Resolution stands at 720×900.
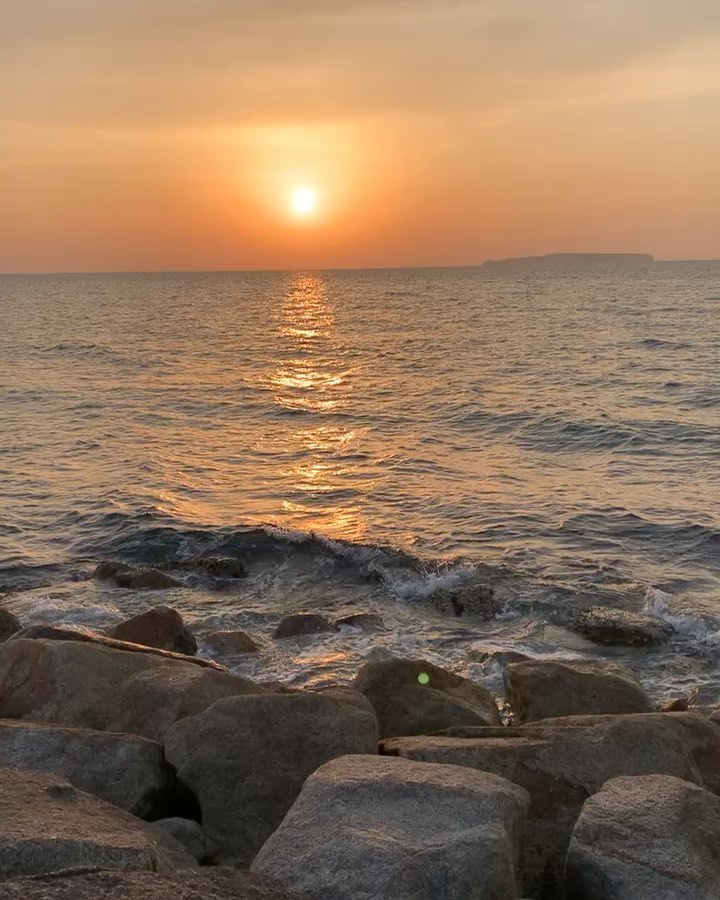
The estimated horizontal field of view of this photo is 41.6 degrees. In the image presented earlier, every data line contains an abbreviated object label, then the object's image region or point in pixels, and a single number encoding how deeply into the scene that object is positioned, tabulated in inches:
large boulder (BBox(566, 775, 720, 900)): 180.2
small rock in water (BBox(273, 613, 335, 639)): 527.2
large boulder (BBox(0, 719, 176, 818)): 241.1
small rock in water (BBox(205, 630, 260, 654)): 498.9
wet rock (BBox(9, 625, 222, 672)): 364.5
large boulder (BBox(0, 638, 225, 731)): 308.0
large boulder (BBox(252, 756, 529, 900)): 168.4
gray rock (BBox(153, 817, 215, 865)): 229.3
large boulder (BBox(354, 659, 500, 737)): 323.3
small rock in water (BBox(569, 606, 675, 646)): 511.5
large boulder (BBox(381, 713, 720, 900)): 230.1
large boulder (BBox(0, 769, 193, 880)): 164.4
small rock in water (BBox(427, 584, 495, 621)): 560.4
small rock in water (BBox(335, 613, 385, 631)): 539.8
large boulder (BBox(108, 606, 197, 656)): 473.1
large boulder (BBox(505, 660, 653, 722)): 345.7
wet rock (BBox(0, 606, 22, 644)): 475.2
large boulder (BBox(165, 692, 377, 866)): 236.1
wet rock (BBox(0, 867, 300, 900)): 144.6
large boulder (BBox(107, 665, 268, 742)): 285.6
